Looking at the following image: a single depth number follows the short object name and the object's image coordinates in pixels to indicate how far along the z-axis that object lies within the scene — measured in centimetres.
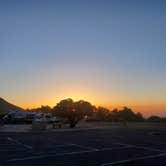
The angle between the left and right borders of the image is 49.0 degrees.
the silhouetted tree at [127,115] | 3838
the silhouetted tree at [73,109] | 2746
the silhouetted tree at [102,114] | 3803
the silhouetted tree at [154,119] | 3542
